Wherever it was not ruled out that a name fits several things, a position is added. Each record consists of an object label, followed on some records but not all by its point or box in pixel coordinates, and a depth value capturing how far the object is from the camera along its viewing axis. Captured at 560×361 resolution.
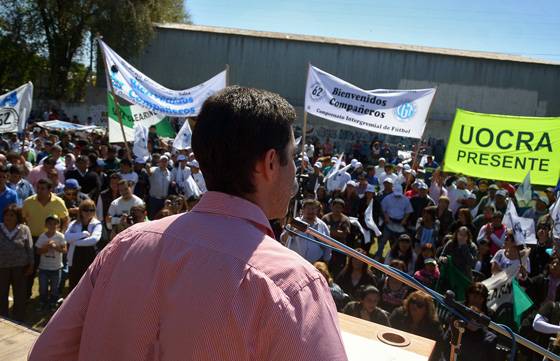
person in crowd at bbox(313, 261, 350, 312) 5.17
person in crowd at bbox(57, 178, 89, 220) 7.29
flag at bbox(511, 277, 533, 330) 4.81
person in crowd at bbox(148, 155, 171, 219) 8.72
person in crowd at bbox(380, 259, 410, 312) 5.45
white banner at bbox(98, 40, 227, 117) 8.66
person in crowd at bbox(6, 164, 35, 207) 6.85
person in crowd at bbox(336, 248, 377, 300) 5.82
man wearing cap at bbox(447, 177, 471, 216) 9.04
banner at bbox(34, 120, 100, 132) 20.26
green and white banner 9.99
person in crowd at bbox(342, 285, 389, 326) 4.90
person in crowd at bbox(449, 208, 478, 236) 7.38
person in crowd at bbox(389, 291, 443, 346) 4.84
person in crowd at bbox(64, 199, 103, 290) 5.68
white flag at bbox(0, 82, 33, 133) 9.31
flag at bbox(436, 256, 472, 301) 5.63
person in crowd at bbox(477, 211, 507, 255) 6.90
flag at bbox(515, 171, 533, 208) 7.34
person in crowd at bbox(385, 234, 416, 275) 6.52
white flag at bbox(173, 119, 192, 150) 10.91
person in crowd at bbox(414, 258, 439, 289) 5.84
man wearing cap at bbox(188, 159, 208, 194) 9.30
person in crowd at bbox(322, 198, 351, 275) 6.83
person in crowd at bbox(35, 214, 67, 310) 5.63
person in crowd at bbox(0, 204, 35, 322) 5.18
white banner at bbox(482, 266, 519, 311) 5.14
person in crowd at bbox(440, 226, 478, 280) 5.98
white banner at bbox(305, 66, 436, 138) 8.81
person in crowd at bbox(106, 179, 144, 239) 6.40
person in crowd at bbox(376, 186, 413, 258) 8.12
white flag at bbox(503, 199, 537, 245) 6.02
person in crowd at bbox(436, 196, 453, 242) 7.92
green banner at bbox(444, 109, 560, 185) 7.51
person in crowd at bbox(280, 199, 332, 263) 6.05
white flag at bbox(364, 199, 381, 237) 7.55
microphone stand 1.66
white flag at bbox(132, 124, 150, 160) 9.59
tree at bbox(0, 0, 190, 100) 26.44
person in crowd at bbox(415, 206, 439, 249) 7.38
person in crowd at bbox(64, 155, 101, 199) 8.38
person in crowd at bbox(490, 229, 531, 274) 5.94
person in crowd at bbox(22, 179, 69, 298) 6.02
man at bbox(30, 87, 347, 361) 0.84
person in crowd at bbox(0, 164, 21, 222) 6.08
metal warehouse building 26.61
